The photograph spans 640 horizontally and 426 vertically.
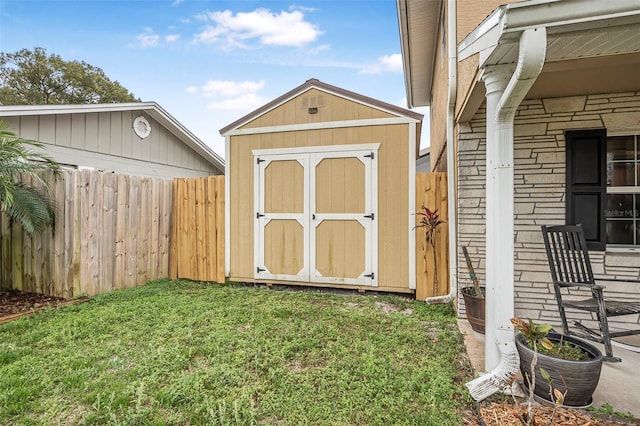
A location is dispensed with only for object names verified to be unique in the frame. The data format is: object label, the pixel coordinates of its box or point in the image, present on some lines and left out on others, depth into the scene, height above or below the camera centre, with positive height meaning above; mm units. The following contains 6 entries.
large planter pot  1803 -935
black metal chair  2346 -536
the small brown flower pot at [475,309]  2998 -926
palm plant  3684 +350
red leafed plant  4191 -147
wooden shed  4504 +362
